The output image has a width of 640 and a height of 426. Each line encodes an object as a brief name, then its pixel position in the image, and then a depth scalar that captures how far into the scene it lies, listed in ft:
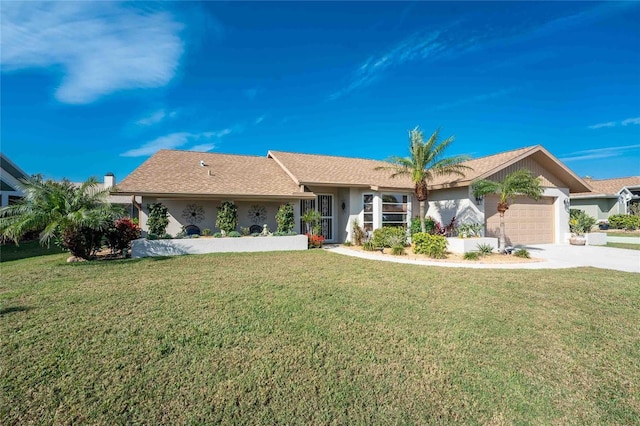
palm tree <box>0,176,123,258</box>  31.63
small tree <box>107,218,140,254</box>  37.70
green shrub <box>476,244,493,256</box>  39.97
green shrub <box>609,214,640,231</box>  78.84
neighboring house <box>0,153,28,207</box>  61.56
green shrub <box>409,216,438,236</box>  51.05
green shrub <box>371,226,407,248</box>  44.39
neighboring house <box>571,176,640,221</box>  90.79
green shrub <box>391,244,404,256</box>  40.63
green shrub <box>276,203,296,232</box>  47.96
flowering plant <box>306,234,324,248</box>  47.88
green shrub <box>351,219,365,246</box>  51.03
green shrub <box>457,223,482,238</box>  44.73
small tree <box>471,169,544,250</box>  41.34
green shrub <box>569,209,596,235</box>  56.76
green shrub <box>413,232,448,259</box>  38.52
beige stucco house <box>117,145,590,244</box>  46.24
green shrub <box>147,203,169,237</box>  40.96
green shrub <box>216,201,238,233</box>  45.14
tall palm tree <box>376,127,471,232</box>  46.93
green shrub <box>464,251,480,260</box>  36.86
